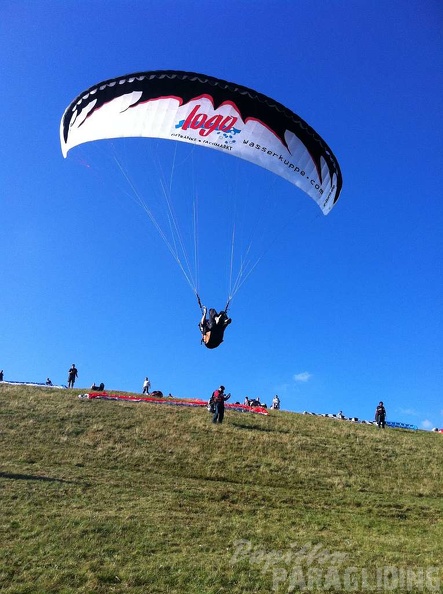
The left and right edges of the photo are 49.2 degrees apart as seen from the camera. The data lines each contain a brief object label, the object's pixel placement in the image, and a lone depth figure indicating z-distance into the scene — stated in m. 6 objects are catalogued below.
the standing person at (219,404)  22.84
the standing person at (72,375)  30.11
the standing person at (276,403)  34.00
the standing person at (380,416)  28.02
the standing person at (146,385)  32.59
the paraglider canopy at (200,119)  16.20
